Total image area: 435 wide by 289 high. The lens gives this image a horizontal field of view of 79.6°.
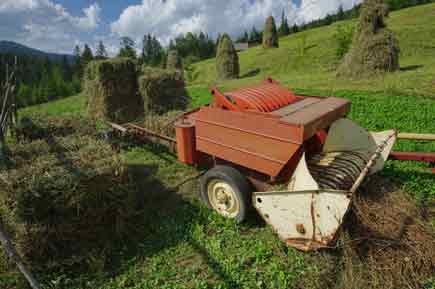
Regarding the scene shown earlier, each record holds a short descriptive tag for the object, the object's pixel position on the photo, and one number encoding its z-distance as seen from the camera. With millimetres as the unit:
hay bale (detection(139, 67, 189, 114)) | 8227
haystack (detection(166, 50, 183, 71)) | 29438
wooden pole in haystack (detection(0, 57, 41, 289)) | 2057
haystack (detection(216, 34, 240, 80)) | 26406
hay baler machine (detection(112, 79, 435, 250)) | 2602
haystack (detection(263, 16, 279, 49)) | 39500
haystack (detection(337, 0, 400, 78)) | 14023
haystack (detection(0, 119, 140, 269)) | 2924
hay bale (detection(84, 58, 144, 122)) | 8516
